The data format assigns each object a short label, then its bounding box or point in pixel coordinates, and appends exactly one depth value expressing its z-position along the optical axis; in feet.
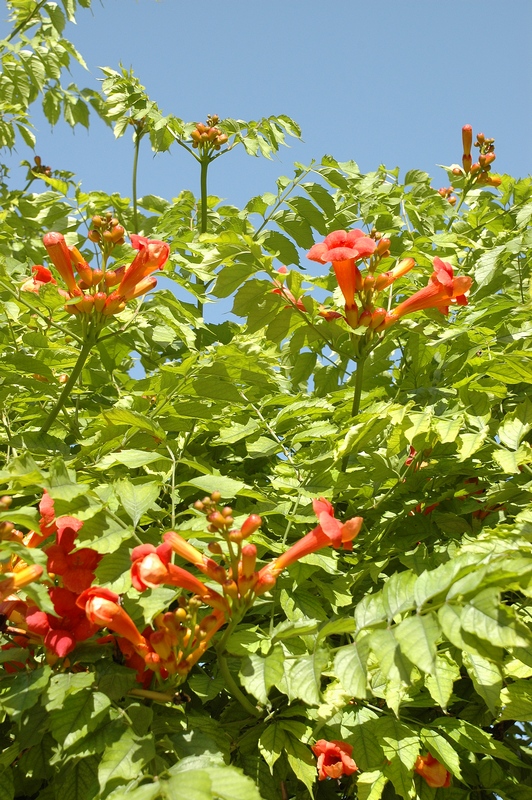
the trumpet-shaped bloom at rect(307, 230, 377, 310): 4.18
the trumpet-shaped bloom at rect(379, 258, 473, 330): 4.31
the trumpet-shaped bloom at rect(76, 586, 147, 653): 3.70
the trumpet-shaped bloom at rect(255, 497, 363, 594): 3.81
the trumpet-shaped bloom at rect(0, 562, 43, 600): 3.64
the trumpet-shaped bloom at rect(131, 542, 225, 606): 3.69
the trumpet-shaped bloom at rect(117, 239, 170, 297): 4.35
